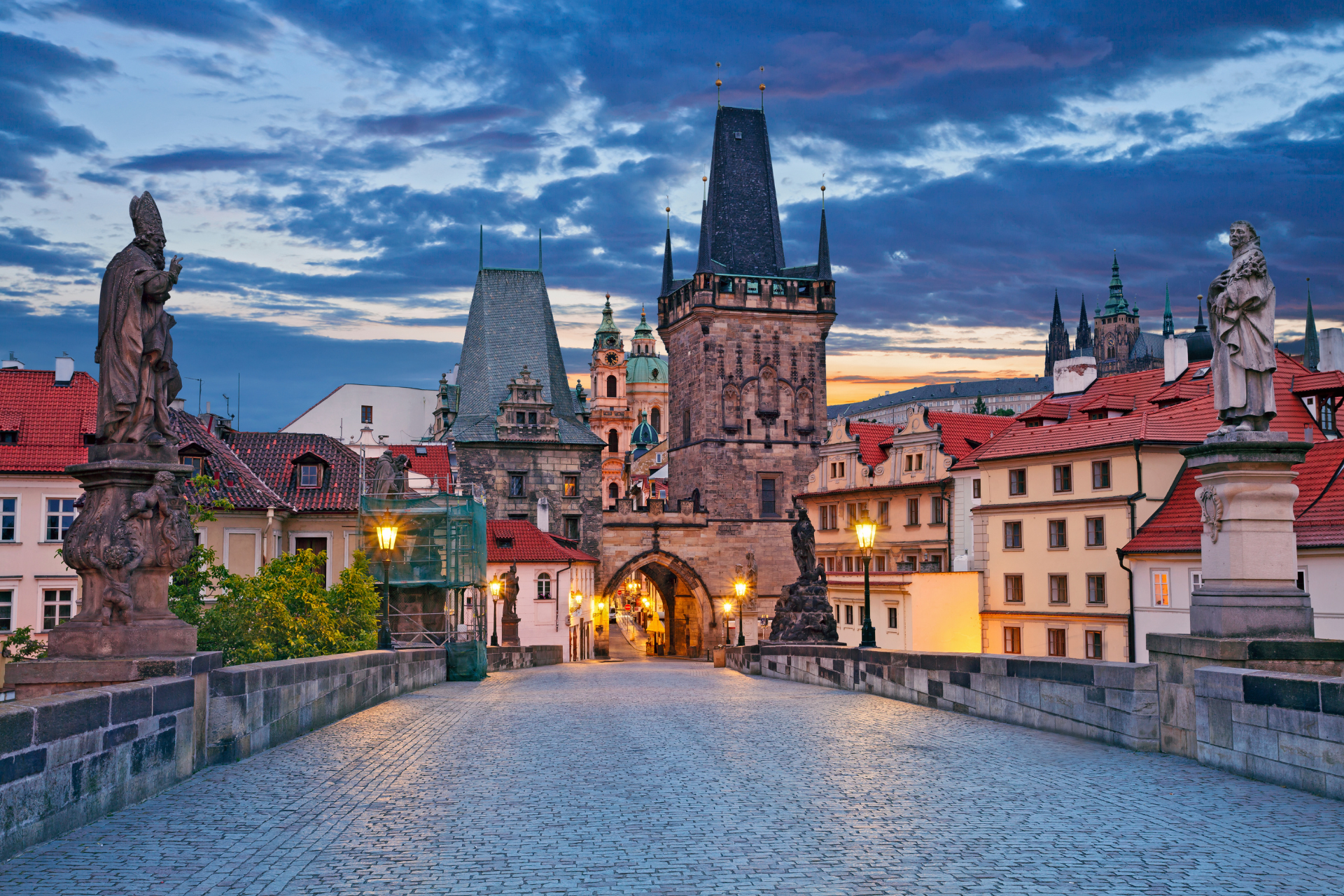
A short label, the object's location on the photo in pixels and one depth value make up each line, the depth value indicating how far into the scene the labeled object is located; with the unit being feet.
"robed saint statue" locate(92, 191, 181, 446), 29.55
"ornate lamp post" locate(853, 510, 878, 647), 68.13
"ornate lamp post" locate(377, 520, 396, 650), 74.79
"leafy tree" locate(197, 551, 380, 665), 81.51
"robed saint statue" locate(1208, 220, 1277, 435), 33.55
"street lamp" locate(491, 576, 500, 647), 151.23
